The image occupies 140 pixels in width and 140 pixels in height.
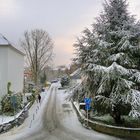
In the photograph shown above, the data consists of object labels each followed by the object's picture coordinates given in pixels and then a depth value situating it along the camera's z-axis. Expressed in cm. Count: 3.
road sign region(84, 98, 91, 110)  1281
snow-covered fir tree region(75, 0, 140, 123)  1192
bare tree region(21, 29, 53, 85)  3608
